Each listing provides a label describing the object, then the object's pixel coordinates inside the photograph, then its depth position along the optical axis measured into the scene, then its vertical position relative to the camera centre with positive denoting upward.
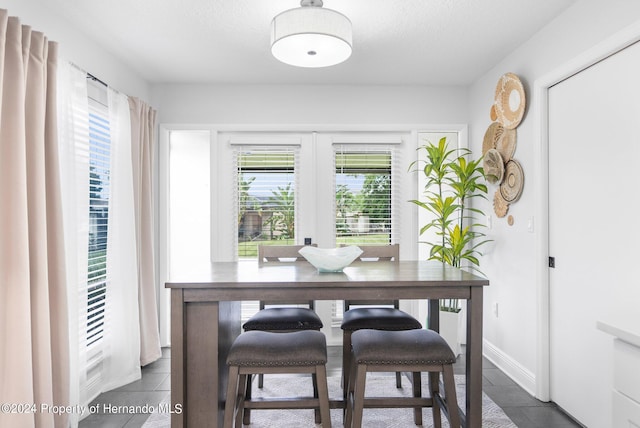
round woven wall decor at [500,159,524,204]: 2.91 +0.16
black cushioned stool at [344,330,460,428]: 1.79 -0.70
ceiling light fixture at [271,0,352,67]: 1.94 +0.86
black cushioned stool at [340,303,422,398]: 2.38 -0.73
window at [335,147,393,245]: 3.91 +0.11
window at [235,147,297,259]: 3.88 +0.12
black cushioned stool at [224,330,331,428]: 1.76 -0.69
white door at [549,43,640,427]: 2.00 -0.11
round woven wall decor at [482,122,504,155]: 3.25 +0.58
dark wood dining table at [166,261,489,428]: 1.82 -0.48
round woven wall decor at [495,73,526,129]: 2.88 +0.79
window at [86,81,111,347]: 2.78 +0.00
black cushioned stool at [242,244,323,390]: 2.43 -0.71
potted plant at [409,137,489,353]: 3.41 -0.13
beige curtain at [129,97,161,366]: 3.21 -0.15
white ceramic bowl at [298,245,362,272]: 2.09 -0.28
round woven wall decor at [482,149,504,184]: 3.17 +0.31
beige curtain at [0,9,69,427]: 1.87 -0.14
